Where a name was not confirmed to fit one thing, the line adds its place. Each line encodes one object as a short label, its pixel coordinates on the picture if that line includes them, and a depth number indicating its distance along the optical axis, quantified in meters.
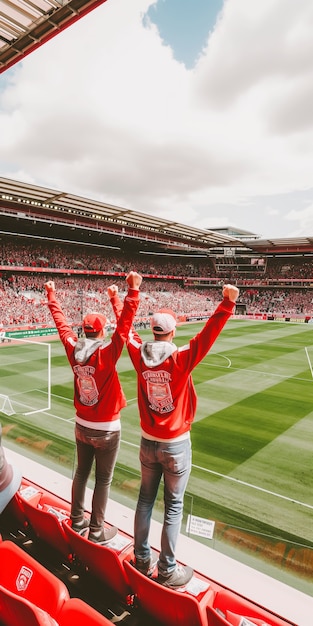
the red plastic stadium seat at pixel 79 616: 2.10
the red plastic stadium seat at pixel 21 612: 2.02
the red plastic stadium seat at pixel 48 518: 3.09
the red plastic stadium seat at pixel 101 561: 2.64
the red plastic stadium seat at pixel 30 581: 2.31
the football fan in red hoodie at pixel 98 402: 3.14
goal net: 11.73
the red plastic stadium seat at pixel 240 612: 2.47
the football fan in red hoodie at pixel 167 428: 2.80
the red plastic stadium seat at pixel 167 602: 2.24
